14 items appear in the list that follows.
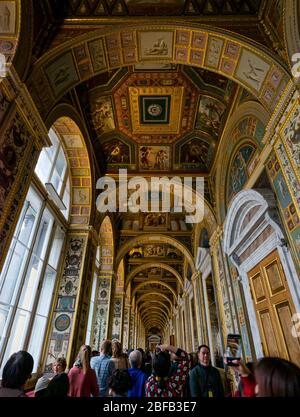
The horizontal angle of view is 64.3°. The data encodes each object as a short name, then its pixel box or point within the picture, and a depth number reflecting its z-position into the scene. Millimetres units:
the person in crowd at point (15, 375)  1538
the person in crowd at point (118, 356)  3472
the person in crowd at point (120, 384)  1912
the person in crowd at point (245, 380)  2203
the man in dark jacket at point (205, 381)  2441
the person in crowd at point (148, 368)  5385
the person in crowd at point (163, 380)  2076
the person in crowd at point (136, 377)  2615
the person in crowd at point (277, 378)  1067
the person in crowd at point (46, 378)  2625
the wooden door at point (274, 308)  3996
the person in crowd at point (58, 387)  2006
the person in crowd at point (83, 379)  2812
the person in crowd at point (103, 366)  3387
